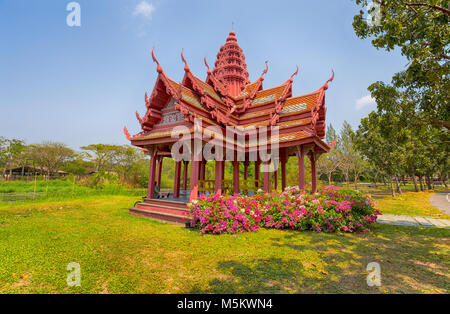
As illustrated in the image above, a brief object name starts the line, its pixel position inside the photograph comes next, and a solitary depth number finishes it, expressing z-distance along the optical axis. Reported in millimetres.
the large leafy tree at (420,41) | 5113
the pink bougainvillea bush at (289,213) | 7297
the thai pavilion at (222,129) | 9031
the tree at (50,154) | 43891
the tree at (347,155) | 28125
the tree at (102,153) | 41875
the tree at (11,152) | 42781
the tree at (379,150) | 21253
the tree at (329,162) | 30031
